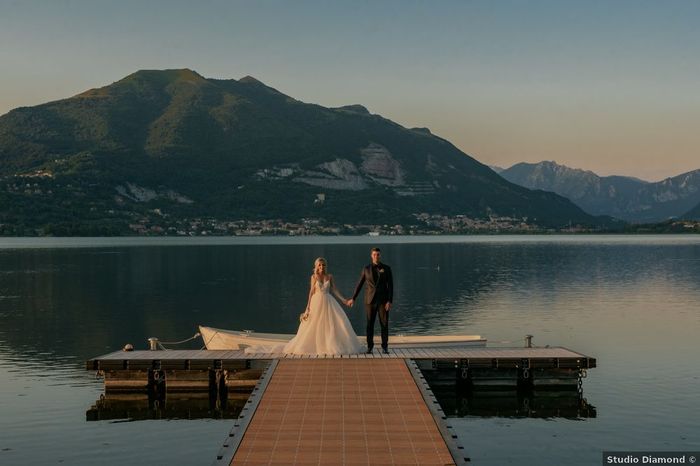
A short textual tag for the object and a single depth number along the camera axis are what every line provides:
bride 27.44
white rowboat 32.31
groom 27.69
